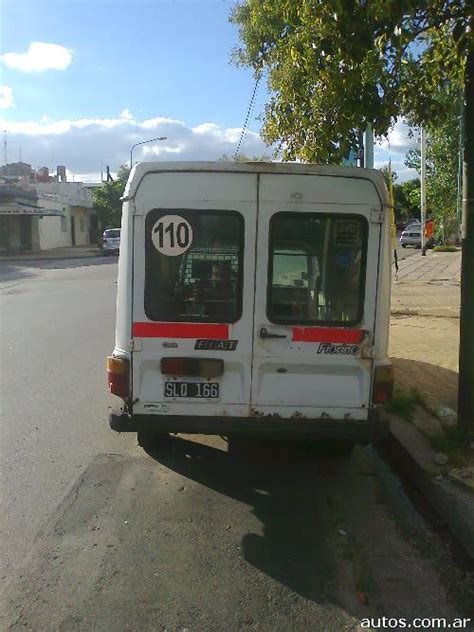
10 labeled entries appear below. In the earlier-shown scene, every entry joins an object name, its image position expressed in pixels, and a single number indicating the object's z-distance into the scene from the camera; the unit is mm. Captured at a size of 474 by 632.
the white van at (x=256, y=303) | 4141
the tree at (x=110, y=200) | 50281
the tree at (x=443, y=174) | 26953
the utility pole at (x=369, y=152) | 10205
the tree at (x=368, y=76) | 4477
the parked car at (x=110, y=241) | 37656
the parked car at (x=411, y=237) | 45031
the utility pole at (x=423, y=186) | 28359
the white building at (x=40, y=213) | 38125
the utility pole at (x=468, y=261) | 4816
